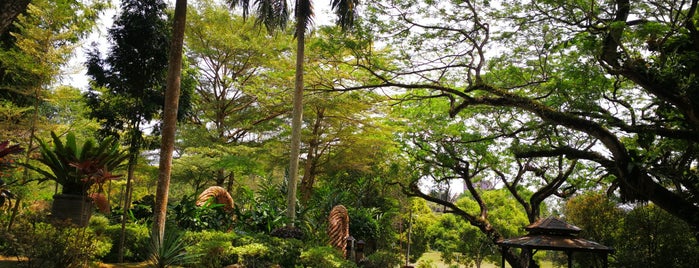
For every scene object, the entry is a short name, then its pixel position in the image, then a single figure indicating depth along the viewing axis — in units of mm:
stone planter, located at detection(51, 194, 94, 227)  6527
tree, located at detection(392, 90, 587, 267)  12828
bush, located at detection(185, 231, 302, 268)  7324
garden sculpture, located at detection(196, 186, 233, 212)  10386
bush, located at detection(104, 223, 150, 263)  8023
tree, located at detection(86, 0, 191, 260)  8984
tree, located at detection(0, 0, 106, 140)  10867
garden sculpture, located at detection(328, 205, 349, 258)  10195
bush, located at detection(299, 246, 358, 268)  7703
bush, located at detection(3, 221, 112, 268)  5316
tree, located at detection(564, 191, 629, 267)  14562
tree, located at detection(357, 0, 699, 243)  6488
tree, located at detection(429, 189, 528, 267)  23875
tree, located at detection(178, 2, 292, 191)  17750
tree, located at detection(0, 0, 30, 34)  3605
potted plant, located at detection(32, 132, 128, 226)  6445
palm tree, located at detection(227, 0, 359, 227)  10312
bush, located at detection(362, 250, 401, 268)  11328
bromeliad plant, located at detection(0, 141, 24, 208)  6073
